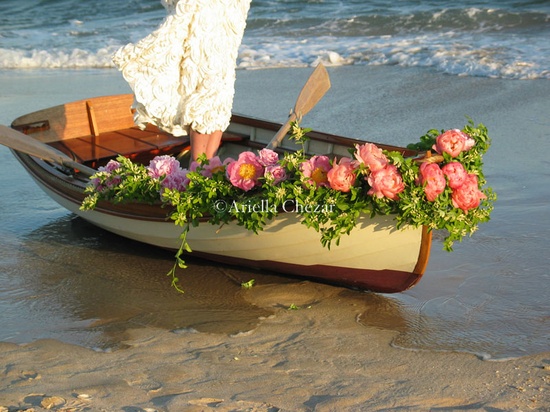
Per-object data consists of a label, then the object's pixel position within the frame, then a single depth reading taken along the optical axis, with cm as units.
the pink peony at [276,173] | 436
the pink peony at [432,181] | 405
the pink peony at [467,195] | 411
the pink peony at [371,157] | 410
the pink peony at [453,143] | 424
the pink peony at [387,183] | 404
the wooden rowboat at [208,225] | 446
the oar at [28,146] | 559
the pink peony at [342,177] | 414
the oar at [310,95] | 538
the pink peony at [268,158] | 446
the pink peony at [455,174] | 412
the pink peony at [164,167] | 478
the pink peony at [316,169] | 427
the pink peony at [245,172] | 445
